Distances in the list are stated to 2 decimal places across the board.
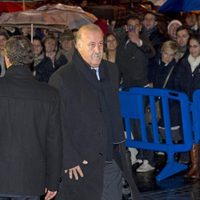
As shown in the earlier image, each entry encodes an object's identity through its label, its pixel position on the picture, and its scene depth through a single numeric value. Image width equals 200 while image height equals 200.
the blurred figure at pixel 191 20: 15.72
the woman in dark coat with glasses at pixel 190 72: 10.02
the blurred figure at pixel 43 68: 11.29
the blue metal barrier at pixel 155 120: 9.52
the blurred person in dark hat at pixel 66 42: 11.71
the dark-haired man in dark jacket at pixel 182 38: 11.23
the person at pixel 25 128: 5.30
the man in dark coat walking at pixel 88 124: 6.05
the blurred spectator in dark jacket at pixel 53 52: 11.48
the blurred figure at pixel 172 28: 12.98
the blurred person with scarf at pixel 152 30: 12.80
